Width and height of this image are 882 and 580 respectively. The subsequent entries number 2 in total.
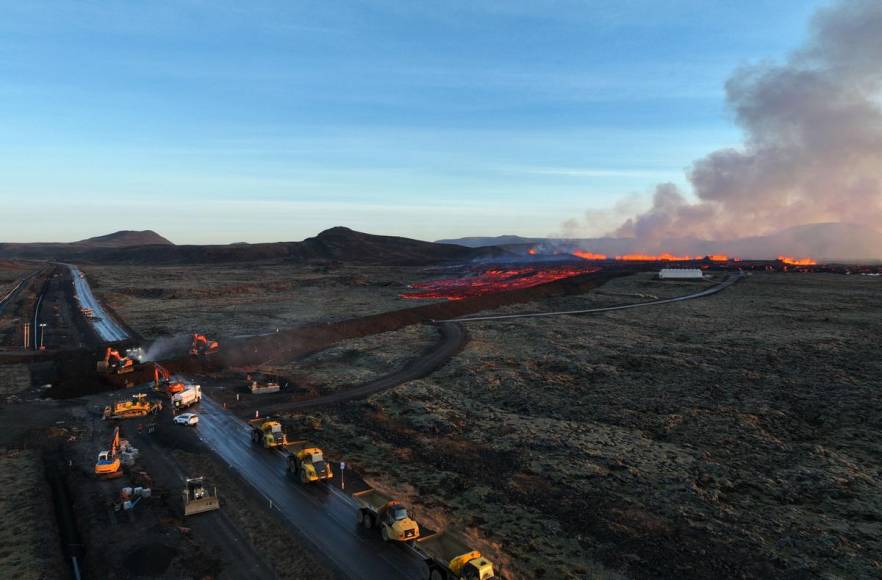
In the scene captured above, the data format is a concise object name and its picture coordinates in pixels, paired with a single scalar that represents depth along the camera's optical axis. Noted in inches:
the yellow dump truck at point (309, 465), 1149.7
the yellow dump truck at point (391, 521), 902.4
